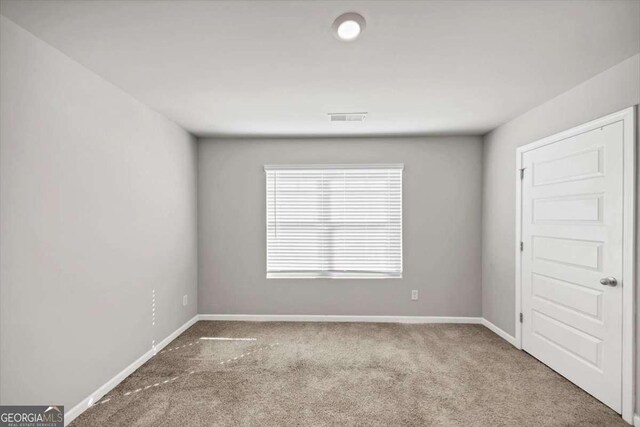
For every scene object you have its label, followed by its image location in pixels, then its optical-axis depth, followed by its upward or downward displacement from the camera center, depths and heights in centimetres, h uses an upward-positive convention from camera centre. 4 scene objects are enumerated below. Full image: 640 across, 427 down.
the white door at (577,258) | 235 -38
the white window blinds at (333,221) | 436 -13
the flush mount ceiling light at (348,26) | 174 +101
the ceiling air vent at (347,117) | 336 +97
